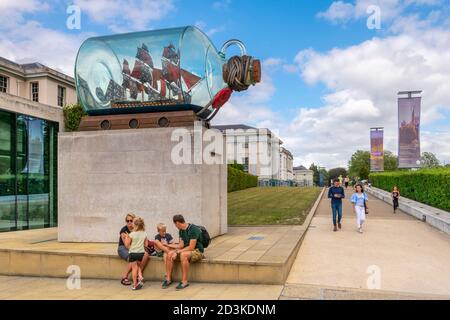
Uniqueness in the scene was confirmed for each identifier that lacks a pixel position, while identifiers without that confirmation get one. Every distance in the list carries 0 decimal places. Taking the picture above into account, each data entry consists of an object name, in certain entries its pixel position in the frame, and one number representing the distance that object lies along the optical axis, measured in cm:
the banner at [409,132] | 2436
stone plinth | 948
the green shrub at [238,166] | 5393
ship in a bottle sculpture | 1006
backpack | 758
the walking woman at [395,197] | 1958
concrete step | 714
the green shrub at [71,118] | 1751
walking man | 1288
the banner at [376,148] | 4028
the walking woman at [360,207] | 1253
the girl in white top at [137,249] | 743
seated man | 723
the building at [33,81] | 3388
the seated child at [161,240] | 762
